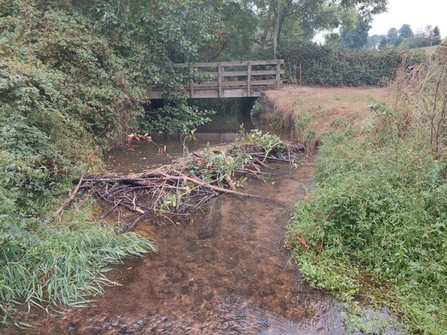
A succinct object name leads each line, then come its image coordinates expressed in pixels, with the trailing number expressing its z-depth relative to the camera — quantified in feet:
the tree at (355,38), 137.28
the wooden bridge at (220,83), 37.65
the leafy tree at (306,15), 53.52
